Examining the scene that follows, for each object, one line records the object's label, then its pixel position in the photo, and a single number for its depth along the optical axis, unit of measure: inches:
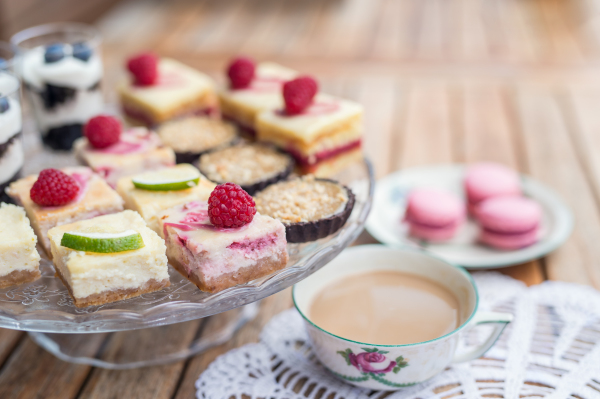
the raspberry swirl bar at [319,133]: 27.5
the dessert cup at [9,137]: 25.3
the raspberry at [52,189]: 23.8
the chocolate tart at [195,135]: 27.9
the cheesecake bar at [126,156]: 26.2
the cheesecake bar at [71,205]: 23.9
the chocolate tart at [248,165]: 26.2
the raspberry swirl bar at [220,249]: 22.6
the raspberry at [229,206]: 22.6
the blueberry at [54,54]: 29.0
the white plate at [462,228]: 27.5
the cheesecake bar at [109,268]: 22.1
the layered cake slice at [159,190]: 24.1
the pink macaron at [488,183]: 29.6
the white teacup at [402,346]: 22.6
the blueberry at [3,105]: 25.2
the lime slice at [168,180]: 24.5
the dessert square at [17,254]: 22.7
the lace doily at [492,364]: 23.4
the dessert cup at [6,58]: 28.4
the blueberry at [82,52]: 29.4
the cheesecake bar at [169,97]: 30.0
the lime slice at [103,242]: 22.3
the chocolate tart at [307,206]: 24.1
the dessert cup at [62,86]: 29.1
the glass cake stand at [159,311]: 21.8
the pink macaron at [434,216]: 28.7
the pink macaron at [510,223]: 28.0
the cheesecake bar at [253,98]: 29.2
